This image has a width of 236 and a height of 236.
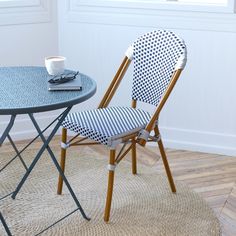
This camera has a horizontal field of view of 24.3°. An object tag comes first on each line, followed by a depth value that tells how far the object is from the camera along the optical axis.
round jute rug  2.86
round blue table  2.46
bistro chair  2.84
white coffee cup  2.87
